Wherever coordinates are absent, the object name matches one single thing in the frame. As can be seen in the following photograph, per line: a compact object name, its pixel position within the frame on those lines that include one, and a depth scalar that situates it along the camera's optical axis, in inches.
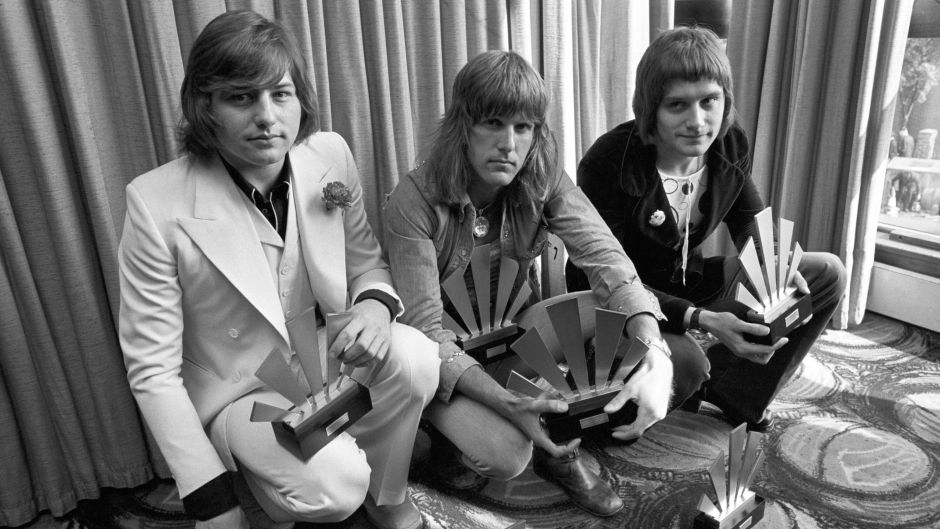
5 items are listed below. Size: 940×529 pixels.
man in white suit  42.6
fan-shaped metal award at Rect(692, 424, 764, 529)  45.3
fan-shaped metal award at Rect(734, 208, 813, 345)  49.4
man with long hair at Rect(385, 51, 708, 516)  49.8
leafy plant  83.4
